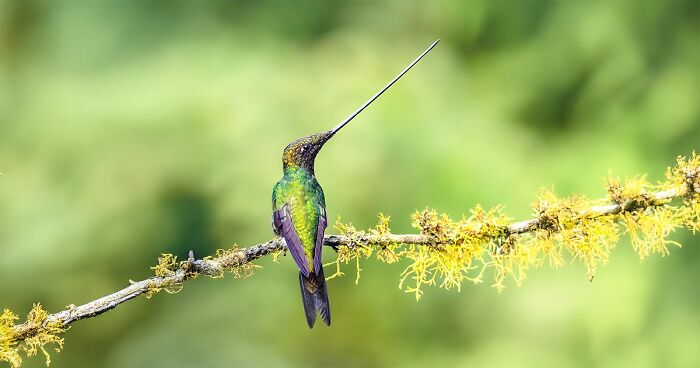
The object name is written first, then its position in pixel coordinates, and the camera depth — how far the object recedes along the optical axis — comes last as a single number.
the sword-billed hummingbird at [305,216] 7.07
